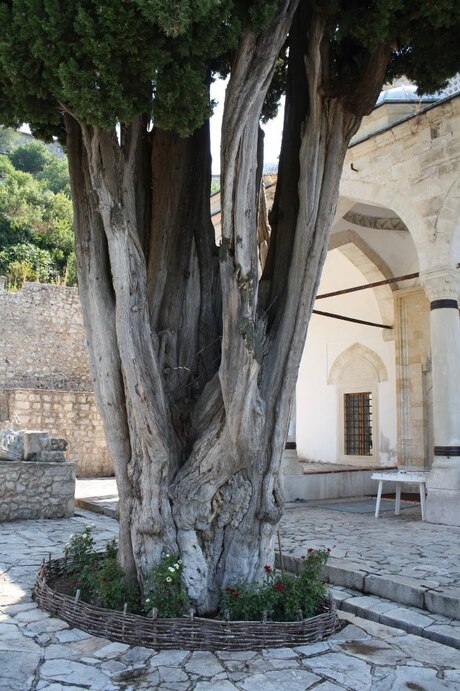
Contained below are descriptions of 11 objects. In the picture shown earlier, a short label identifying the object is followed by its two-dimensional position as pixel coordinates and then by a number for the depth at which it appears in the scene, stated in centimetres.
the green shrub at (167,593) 338
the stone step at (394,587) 409
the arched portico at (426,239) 711
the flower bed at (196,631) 324
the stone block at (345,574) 469
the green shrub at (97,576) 358
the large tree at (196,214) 324
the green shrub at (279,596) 346
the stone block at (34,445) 761
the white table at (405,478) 705
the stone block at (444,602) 400
